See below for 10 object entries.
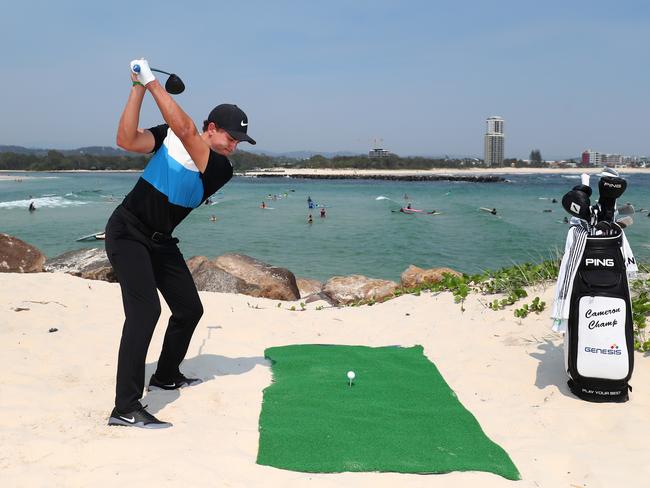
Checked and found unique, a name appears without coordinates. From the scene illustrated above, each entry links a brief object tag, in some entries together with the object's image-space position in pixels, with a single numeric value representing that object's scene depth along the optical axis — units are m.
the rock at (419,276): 10.41
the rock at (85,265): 10.49
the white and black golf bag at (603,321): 4.45
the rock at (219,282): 10.05
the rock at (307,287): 11.99
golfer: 3.87
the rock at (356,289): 10.10
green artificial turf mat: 3.54
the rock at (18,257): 10.27
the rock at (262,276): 10.27
